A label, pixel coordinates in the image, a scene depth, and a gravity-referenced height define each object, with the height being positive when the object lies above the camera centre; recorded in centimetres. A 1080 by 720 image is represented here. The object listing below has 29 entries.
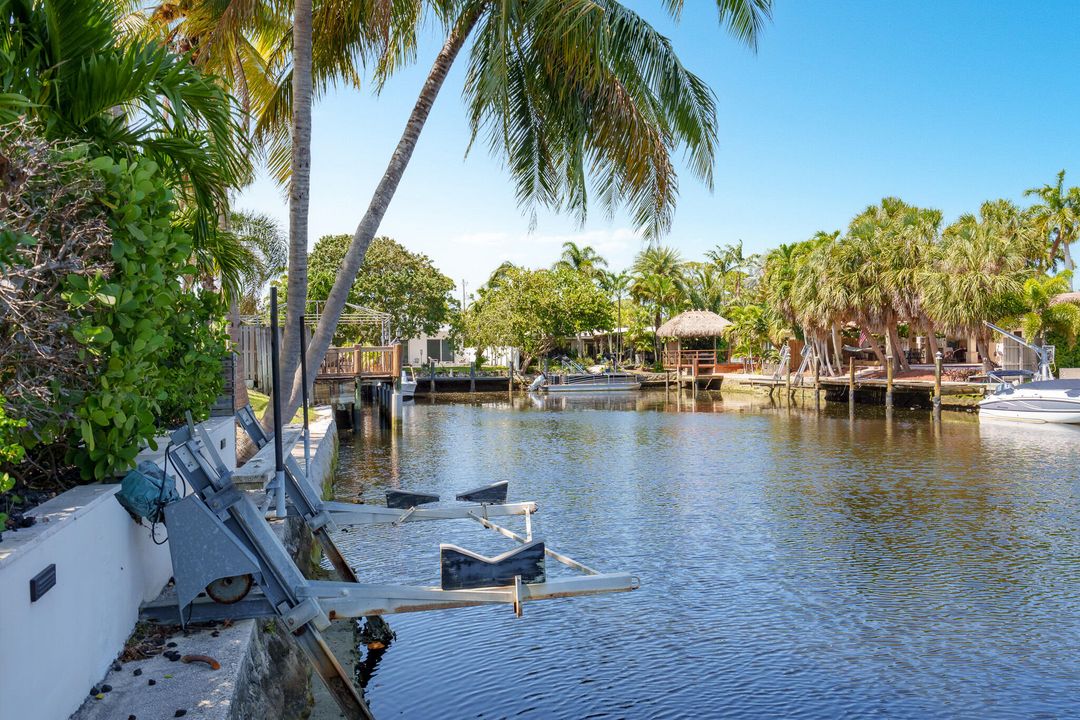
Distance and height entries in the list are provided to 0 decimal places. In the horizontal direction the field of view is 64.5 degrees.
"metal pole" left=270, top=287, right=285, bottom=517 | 567 -30
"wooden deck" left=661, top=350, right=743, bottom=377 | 5341 +17
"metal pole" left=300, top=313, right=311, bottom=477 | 746 -7
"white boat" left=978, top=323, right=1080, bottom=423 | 2802 -141
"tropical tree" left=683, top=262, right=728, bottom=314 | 6159 +580
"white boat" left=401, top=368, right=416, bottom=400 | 4341 -82
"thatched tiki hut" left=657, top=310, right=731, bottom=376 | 5288 +196
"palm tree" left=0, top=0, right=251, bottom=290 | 556 +202
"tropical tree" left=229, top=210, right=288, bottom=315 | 4012 +605
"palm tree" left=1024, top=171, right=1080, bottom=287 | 5172 +887
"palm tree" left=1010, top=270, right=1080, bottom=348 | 3303 +186
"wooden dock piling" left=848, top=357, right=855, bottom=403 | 3736 -79
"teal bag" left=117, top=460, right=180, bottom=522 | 496 -70
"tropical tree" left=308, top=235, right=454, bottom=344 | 5272 +537
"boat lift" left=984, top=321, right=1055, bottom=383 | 3222 +20
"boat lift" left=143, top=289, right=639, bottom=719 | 472 -130
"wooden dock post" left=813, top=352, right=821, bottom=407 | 3874 -96
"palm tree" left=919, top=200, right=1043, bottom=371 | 3381 +327
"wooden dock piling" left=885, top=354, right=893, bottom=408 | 3491 -95
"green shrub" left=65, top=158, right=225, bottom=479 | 473 +37
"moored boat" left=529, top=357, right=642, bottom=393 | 4822 -85
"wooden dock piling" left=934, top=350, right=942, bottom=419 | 3253 -79
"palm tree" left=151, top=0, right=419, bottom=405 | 916 +385
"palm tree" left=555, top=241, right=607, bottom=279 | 6525 +830
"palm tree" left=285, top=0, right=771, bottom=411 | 932 +327
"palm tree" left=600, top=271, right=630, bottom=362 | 6181 +599
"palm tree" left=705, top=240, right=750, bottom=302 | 6675 +824
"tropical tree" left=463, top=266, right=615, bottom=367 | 5091 +339
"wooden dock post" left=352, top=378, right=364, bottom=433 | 2883 -106
